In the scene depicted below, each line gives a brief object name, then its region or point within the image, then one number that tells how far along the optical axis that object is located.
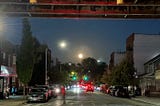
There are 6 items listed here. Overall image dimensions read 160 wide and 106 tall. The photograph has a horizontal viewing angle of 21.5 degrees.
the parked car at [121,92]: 66.81
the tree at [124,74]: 74.81
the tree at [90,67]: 191.38
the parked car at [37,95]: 45.75
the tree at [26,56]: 51.38
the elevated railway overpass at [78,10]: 24.56
